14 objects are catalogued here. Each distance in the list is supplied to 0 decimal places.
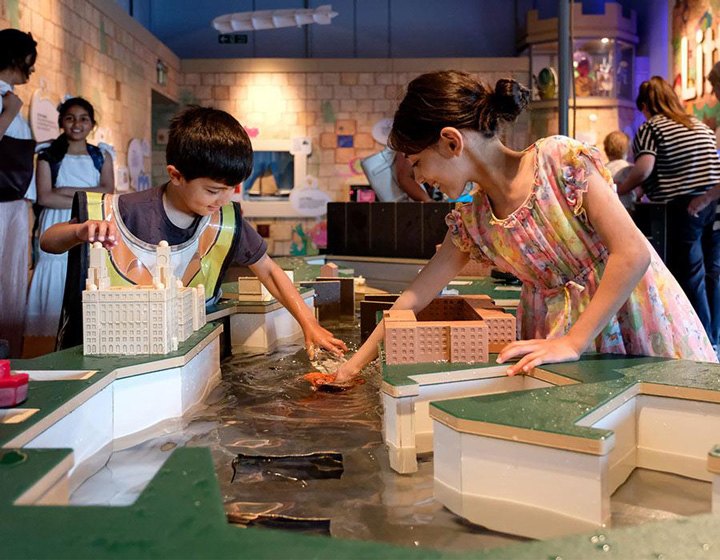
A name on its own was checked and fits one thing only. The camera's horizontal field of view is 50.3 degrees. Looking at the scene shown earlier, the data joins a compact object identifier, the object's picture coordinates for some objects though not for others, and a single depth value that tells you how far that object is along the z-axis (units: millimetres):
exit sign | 11453
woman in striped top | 4570
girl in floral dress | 1871
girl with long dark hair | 4965
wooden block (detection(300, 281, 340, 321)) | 3971
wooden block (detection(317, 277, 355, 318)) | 4098
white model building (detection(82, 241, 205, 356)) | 1972
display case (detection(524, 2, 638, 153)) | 10258
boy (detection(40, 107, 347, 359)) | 2496
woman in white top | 4344
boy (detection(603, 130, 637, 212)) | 5797
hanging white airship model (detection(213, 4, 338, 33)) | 8977
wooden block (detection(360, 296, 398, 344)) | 3012
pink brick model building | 1881
